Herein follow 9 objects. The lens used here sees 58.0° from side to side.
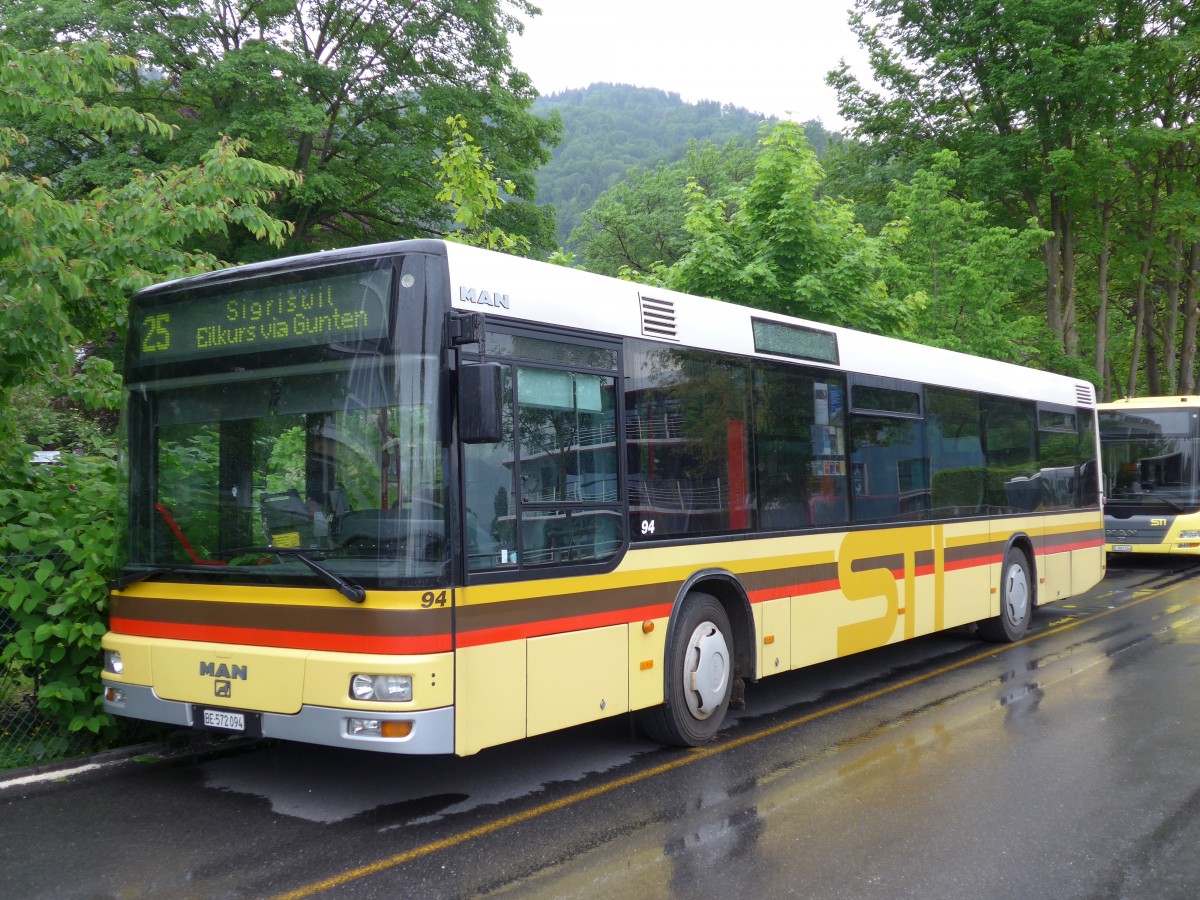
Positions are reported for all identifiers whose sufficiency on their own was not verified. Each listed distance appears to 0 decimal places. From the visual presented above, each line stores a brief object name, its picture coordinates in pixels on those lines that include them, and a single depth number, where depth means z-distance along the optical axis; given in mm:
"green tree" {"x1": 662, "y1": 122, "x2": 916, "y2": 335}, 15844
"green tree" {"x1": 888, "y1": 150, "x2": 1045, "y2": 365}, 19609
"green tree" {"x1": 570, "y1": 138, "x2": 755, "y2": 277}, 46750
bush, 6684
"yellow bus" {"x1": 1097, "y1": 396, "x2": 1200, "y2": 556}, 20469
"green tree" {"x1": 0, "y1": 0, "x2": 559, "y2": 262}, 21328
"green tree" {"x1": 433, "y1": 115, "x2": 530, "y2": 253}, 11648
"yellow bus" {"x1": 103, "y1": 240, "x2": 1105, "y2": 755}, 5395
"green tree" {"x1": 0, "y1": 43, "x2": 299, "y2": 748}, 6781
